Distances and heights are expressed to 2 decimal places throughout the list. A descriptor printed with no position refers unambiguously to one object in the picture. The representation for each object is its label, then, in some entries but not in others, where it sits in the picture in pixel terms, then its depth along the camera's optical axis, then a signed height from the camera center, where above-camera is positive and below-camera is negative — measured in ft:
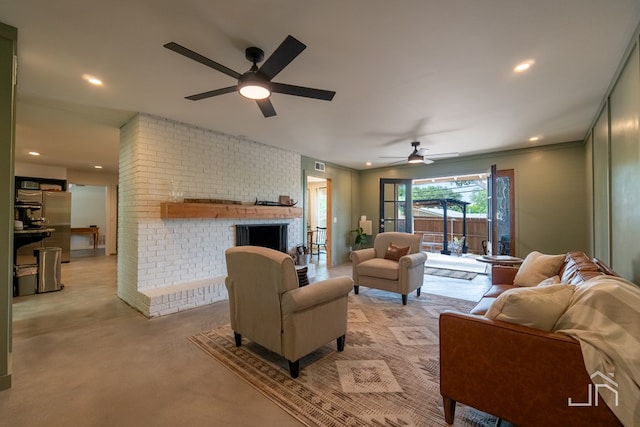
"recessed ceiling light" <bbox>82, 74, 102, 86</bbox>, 8.45 +4.37
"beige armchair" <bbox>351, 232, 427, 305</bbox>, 12.02 -2.42
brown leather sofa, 3.88 -2.54
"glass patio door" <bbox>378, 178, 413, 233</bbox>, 22.15 +0.74
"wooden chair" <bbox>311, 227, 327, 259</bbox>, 30.27 -2.49
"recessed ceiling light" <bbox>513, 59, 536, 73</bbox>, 7.66 +4.37
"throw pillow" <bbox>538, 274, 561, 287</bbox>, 7.02 -1.76
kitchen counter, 12.86 -0.99
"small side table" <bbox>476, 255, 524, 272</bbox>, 13.67 -2.35
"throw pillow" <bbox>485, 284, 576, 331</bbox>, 4.36 -1.52
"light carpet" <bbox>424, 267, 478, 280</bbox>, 17.62 -4.02
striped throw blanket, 3.55 -1.77
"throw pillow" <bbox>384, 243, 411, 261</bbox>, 13.37 -1.85
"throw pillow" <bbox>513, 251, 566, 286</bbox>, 8.55 -1.79
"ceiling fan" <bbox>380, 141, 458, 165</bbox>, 15.60 +3.70
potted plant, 24.03 -2.06
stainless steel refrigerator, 20.43 +0.17
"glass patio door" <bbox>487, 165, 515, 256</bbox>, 16.51 +0.42
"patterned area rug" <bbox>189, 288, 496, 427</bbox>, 5.36 -4.00
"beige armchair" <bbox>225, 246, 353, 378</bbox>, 6.49 -2.38
